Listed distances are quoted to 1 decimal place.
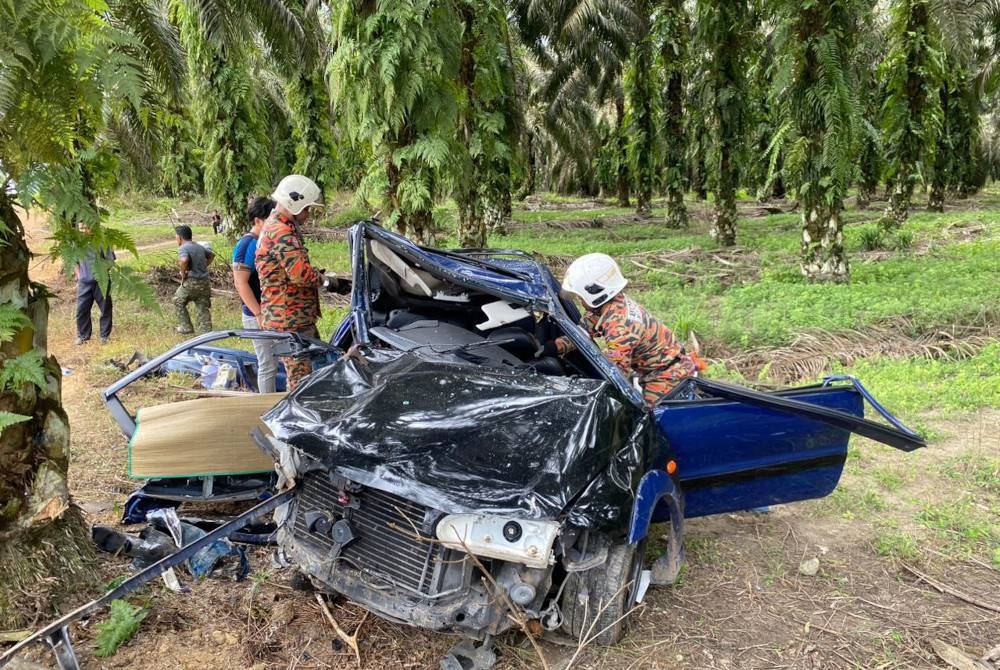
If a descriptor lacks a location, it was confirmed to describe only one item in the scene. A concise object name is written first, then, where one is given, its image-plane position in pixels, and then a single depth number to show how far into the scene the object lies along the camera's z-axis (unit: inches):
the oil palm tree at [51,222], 121.4
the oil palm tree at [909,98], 577.0
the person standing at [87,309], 375.9
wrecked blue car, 119.1
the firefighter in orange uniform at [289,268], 209.2
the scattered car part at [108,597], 111.0
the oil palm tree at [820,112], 395.5
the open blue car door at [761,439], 140.7
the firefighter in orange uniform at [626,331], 166.6
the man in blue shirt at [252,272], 233.3
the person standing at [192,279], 371.2
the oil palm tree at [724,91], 559.5
